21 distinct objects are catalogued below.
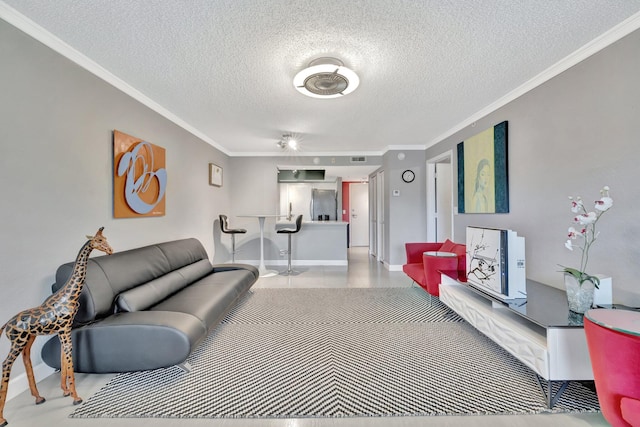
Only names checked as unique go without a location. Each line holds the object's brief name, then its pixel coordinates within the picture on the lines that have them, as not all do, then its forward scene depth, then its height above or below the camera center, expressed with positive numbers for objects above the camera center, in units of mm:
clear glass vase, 1614 -543
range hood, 6270 +940
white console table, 1473 -827
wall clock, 5074 +721
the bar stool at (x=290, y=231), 4762 -343
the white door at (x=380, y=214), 5815 -45
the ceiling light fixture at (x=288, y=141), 4315 +1240
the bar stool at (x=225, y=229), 4602 -286
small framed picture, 4590 +726
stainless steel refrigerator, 6969 +210
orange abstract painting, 2424 +389
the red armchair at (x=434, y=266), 3012 -702
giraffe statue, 1353 -611
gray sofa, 1629 -761
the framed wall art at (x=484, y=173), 2949 +507
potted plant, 1605 -456
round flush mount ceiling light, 2133 +1202
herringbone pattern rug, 1511 -1165
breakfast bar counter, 5613 -721
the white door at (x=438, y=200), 4957 +230
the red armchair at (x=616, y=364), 1082 -693
